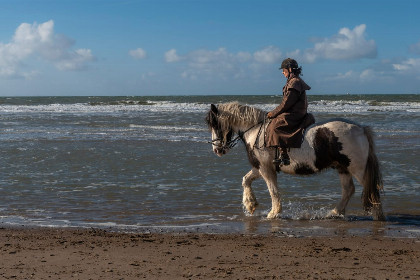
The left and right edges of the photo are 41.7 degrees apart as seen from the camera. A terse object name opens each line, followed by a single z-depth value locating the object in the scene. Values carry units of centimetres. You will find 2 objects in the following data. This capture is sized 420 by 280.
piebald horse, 763
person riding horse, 766
